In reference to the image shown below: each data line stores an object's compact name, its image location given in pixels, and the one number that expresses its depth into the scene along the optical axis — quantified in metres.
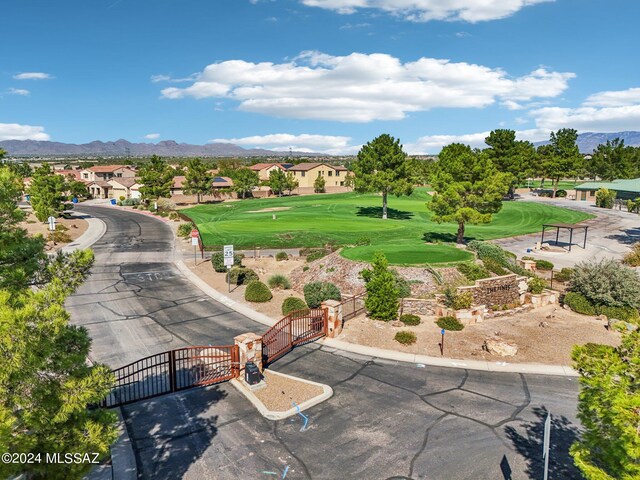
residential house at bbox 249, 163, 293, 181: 118.69
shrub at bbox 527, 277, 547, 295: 26.85
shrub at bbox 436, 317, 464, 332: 22.47
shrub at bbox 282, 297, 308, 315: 24.84
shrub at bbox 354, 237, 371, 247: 40.31
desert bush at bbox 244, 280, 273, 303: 27.55
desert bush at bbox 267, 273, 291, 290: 30.73
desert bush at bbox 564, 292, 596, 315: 24.73
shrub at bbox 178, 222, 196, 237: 53.07
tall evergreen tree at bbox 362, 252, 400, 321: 23.14
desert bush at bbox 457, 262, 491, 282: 27.44
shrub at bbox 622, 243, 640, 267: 36.59
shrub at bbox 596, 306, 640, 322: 23.09
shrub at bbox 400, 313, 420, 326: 23.09
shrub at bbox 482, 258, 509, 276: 28.39
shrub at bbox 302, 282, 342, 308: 25.23
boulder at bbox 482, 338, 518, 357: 19.41
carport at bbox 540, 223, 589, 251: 39.63
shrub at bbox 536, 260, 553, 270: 34.41
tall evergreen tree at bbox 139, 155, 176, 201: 84.25
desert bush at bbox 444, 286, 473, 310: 23.94
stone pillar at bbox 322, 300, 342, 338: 21.42
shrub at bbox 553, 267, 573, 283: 31.39
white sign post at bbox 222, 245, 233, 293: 29.77
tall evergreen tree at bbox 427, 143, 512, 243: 37.94
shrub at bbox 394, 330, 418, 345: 20.77
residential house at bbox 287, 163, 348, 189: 114.12
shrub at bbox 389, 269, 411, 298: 25.56
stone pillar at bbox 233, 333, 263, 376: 17.03
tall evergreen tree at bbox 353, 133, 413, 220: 61.47
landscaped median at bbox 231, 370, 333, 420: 14.88
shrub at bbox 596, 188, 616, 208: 78.44
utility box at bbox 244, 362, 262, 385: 16.36
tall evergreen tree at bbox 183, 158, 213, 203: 89.06
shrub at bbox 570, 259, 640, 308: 23.83
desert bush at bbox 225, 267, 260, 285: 32.19
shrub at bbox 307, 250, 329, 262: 36.22
